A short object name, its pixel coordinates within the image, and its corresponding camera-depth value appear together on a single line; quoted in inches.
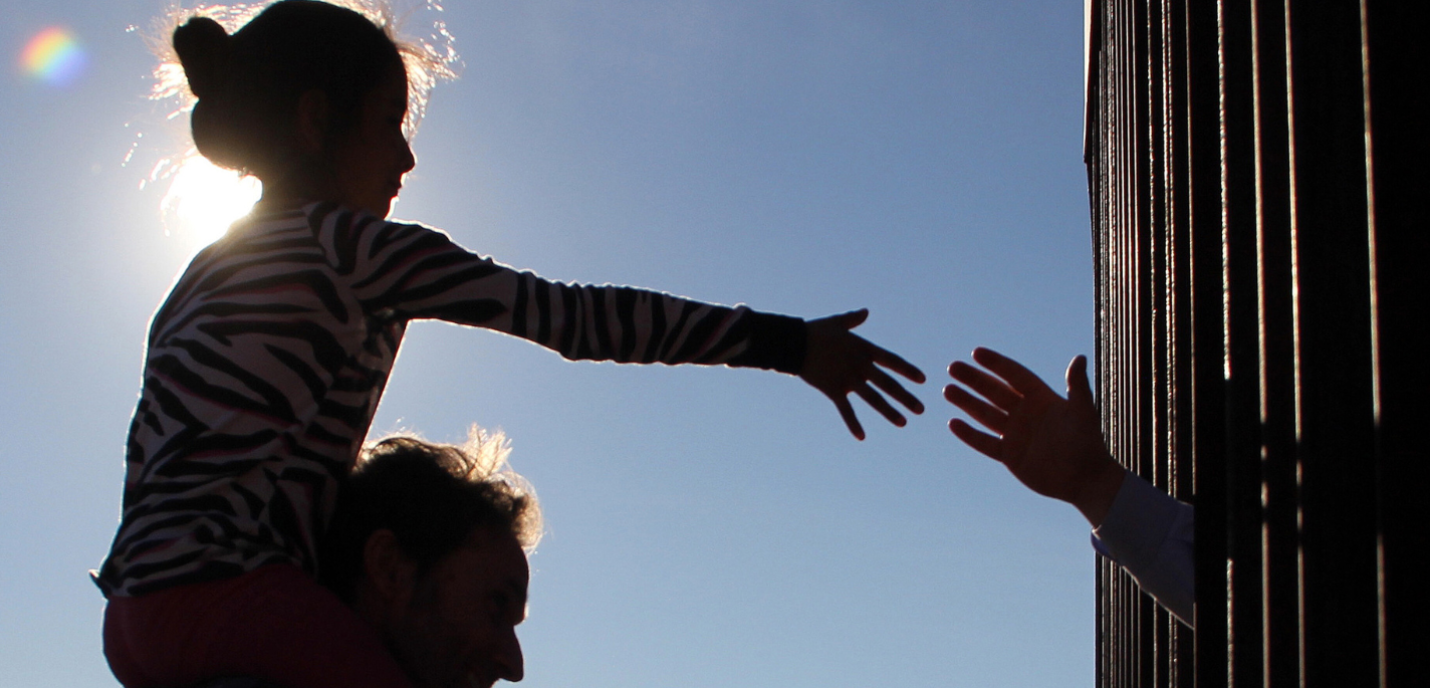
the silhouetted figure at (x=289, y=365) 70.2
